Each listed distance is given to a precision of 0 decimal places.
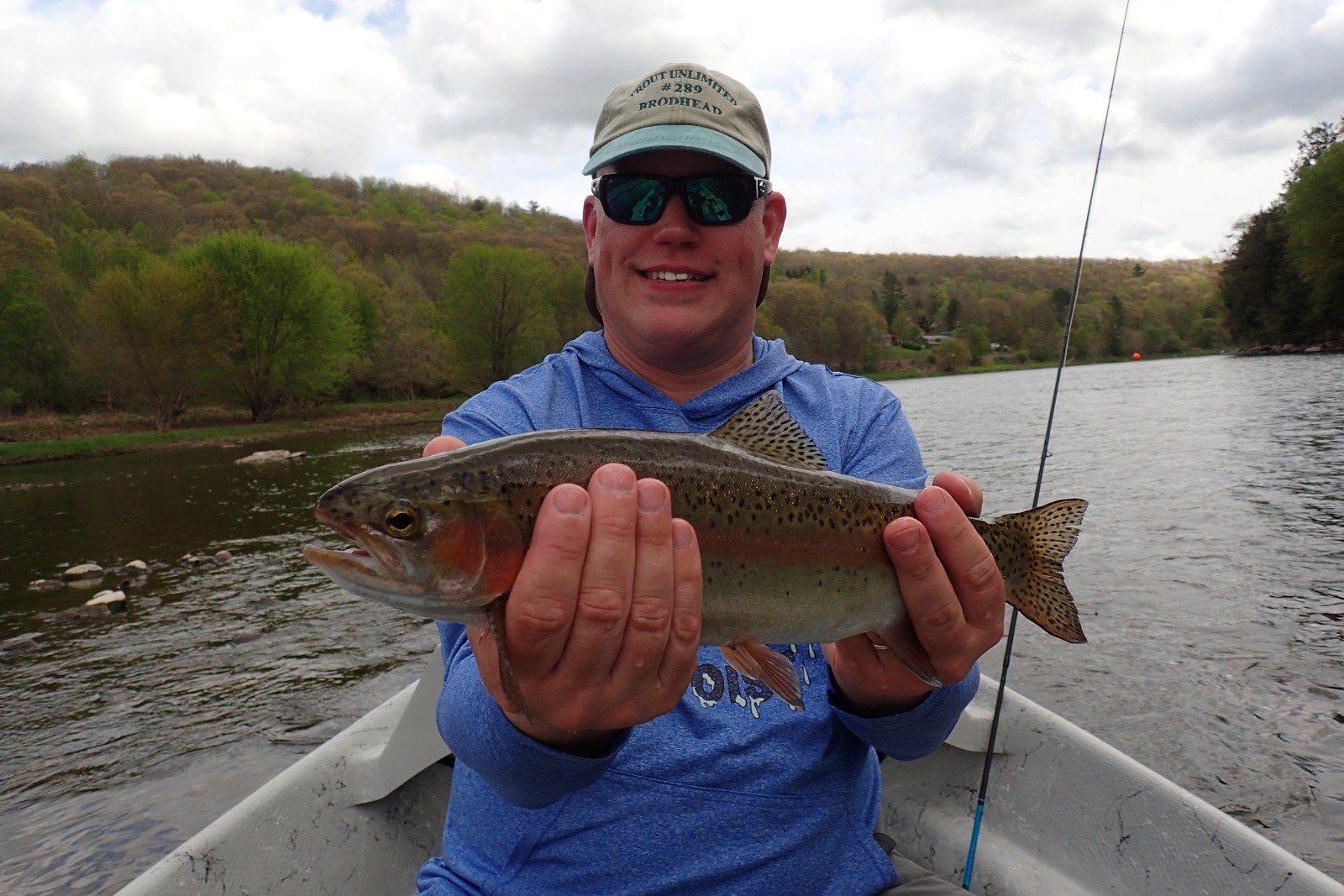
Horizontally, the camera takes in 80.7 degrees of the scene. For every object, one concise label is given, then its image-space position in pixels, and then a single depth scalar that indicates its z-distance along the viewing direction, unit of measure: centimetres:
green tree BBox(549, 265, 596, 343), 6234
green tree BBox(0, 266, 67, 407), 4322
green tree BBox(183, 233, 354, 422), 4566
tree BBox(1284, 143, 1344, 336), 5894
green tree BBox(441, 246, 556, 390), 5853
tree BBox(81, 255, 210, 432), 4062
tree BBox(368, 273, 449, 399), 5841
